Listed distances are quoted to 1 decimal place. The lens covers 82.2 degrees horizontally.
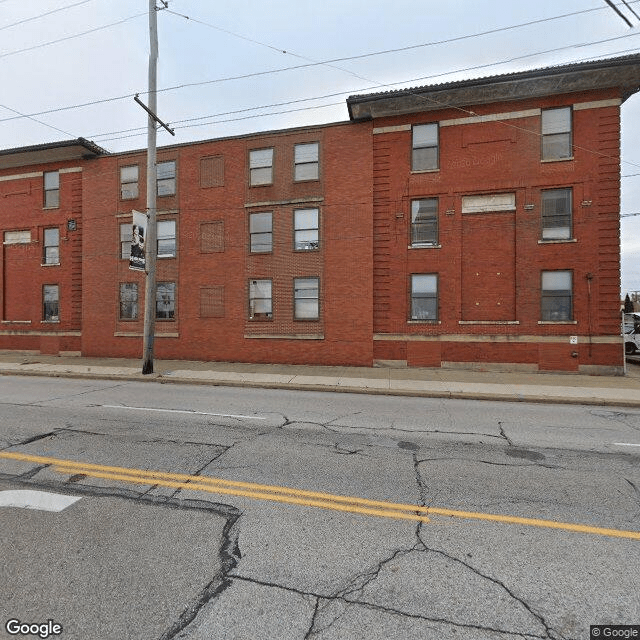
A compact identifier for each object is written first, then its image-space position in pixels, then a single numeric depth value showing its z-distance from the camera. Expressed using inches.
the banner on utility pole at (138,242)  501.0
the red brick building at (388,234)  557.3
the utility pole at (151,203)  520.1
